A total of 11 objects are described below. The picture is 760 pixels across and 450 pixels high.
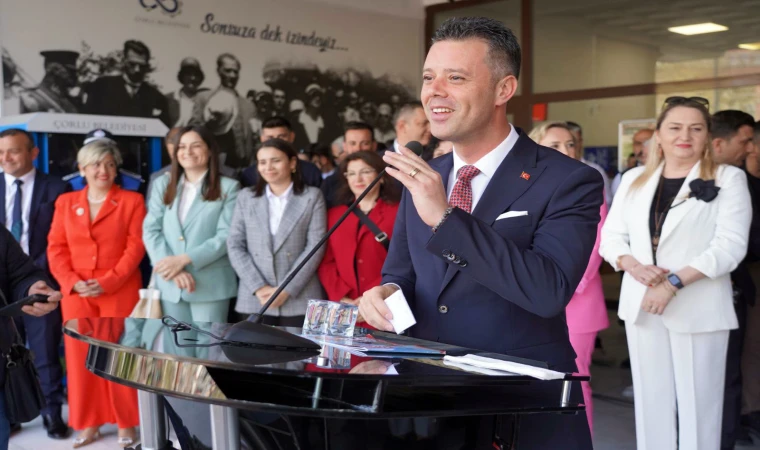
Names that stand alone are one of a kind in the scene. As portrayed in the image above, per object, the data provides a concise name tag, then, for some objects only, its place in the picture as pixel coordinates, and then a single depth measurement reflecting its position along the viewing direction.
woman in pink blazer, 4.20
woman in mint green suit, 4.84
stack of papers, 1.39
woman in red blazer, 4.61
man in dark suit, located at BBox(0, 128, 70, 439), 5.09
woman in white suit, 3.66
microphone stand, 1.57
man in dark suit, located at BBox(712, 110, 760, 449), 4.35
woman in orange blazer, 4.84
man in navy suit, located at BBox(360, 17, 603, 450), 1.69
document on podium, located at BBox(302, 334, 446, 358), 1.58
